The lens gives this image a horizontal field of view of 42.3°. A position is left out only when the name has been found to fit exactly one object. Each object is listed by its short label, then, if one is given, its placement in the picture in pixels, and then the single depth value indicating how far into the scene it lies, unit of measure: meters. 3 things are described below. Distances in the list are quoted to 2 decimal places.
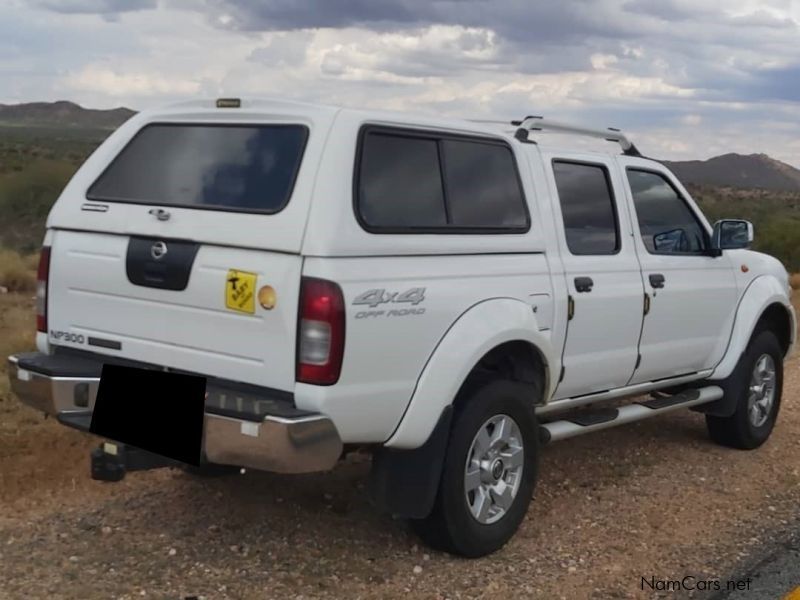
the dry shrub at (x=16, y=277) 14.15
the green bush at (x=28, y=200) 21.69
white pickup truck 4.12
